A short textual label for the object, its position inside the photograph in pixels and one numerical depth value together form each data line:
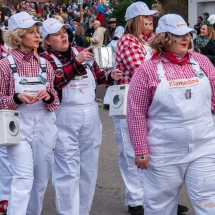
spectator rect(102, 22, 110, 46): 19.31
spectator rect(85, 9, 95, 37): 23.70
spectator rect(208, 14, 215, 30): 10.45
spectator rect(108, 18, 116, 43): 19.59
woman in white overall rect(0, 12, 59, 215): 4.49
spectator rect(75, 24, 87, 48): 17.30
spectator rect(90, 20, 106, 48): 16.42
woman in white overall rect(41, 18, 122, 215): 4.89
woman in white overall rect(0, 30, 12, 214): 5.28
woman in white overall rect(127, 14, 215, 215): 3.93
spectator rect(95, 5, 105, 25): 25.22
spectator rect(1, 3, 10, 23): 28.28
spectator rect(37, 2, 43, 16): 36.90
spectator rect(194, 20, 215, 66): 10.08
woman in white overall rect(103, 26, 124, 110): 9.17
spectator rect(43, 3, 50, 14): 38.27
